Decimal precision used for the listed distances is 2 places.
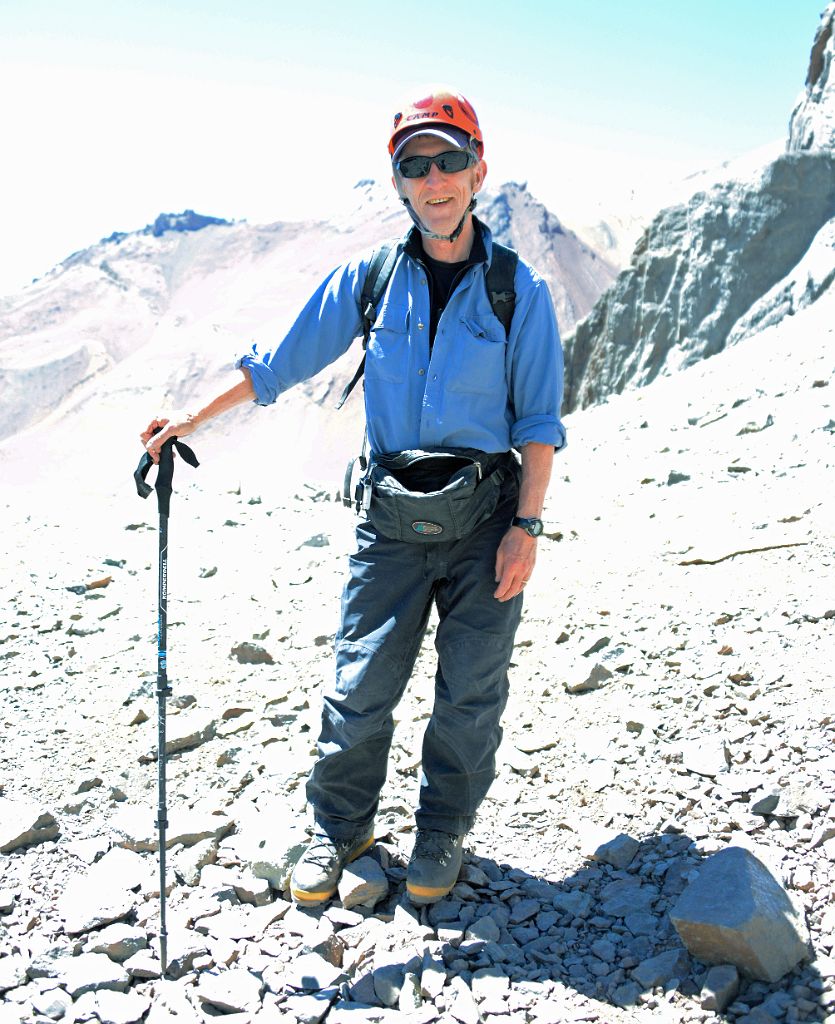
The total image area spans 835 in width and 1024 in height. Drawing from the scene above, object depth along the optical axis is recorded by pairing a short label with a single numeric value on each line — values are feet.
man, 10.19
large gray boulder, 9.20
